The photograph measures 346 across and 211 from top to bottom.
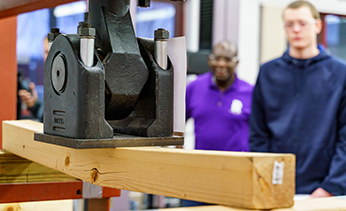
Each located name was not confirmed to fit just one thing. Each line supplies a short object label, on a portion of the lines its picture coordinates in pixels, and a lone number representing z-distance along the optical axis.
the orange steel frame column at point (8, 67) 2.87
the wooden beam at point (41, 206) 2.70
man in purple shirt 4.00
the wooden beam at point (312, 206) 1.33
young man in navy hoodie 3.41
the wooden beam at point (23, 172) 2.60
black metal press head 1.65
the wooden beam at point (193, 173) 1.31
